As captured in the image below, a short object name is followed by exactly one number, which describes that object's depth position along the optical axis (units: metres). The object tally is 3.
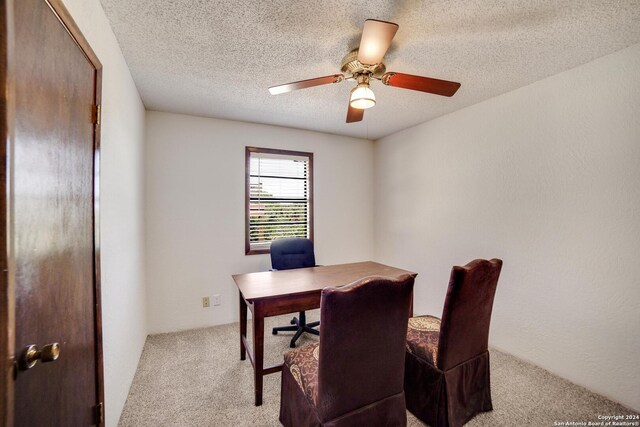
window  3.50
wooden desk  1.91
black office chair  2.95
